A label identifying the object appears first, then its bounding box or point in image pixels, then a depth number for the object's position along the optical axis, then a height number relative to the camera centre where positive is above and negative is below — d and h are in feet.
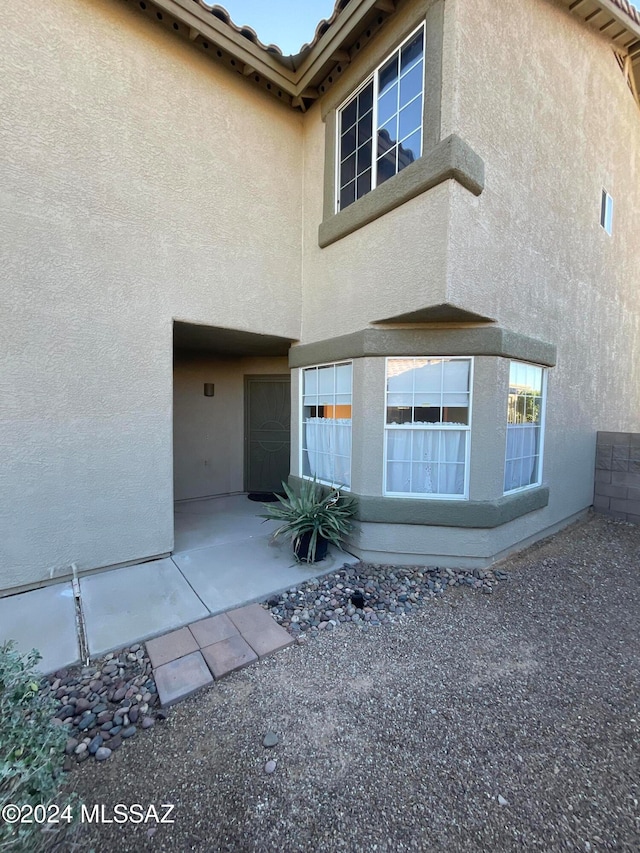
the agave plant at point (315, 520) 16.46 -5.40
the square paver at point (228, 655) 10.19 -7.55
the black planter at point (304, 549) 16.52 -6.72
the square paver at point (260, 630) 11.15 -7.54
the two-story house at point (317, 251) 13.69 +7.07
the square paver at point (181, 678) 9.25 -7.57
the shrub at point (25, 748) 4.23 -4.89
